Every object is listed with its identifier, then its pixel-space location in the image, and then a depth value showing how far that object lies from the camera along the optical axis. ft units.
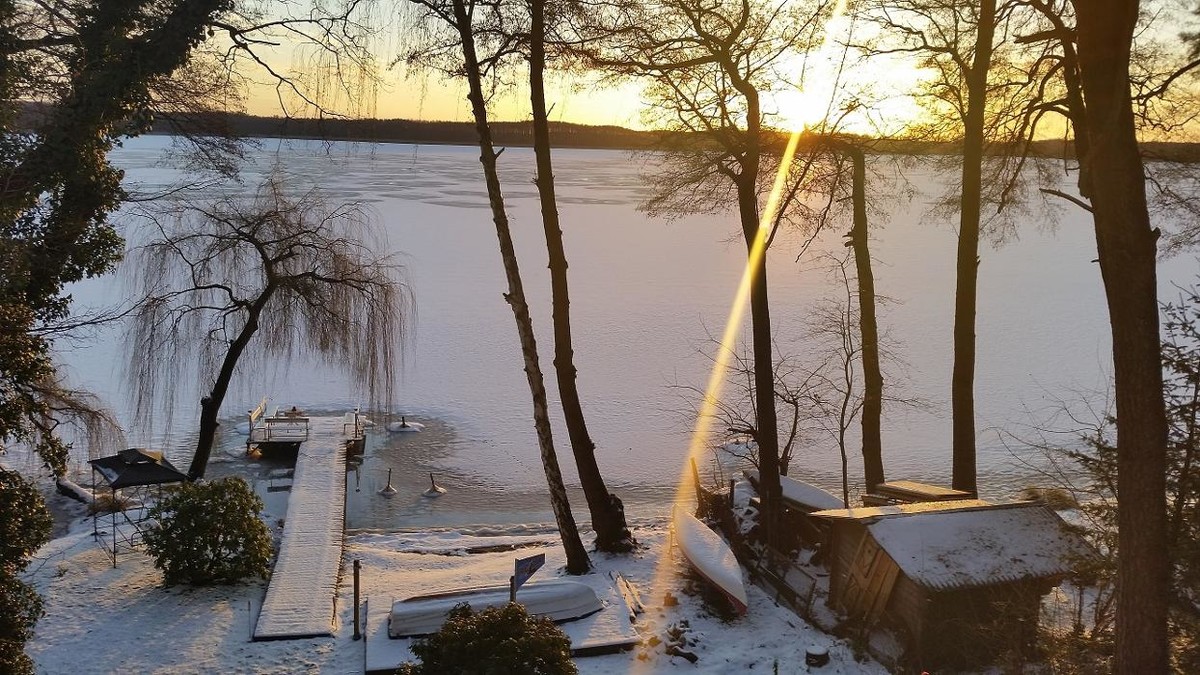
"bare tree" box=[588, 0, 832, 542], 38.42
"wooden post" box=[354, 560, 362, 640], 31.42
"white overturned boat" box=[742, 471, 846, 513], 43.93
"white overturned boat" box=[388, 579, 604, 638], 30.83
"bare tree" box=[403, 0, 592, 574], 34.96
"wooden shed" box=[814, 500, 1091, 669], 31.19
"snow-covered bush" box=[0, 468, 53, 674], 25.43
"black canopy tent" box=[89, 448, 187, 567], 40.06
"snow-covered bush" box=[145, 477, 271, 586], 35.29
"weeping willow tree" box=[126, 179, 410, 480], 57.36
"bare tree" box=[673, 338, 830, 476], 70.33
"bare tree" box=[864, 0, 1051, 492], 41.86
